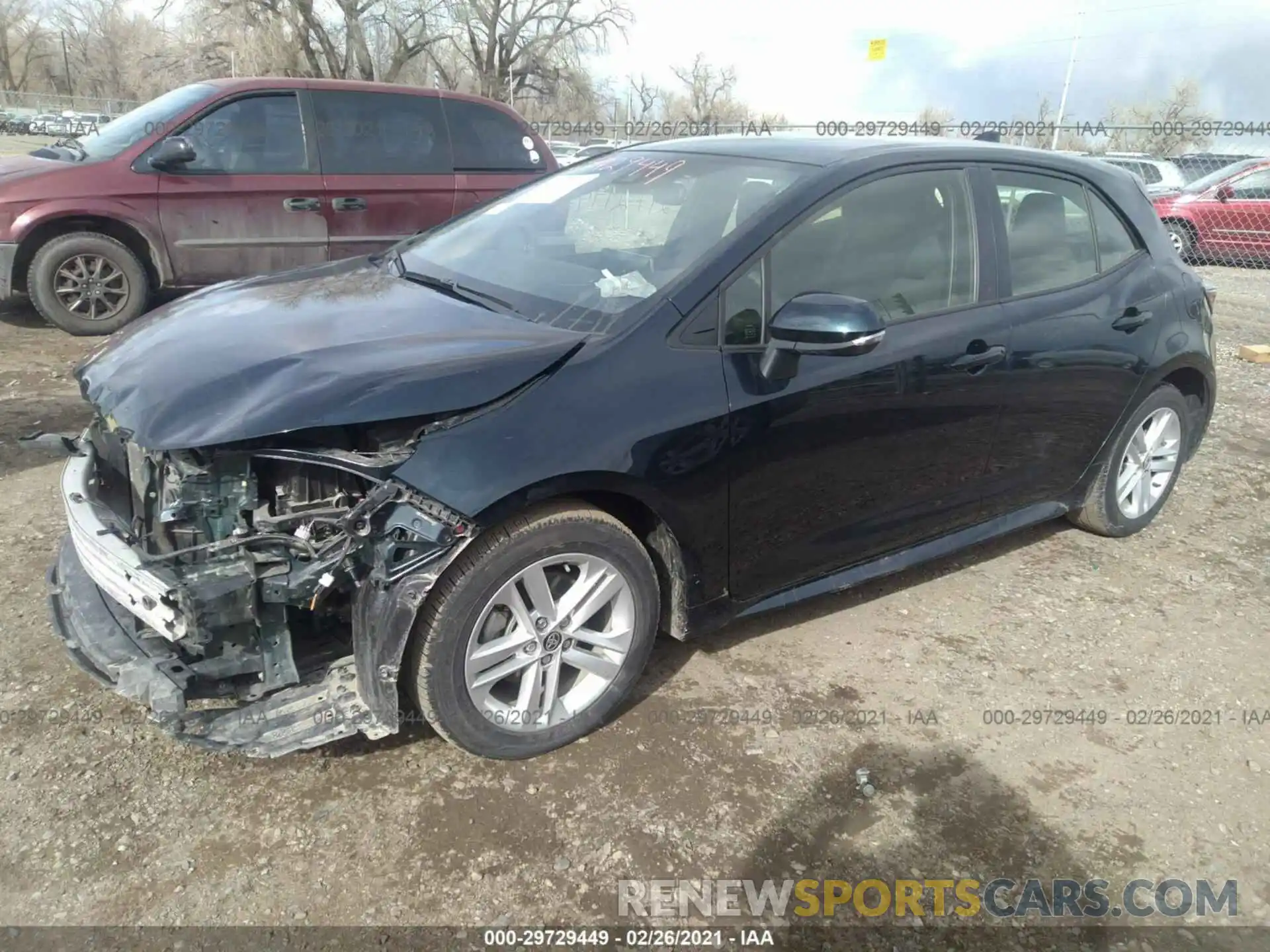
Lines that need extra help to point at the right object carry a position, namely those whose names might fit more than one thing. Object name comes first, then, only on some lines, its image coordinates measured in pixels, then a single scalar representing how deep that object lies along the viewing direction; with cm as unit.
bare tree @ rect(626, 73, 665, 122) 3763
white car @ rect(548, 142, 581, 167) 2484
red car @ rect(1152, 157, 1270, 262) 1254
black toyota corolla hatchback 227
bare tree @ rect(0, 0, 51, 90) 6938
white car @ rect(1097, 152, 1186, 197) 1367
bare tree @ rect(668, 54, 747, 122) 4897
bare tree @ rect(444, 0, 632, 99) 4112
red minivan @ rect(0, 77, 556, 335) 621
